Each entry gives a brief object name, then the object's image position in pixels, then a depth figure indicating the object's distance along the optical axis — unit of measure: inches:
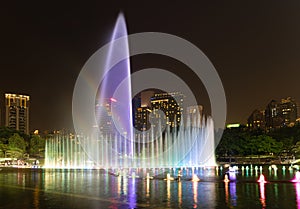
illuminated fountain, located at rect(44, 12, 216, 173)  2305.6
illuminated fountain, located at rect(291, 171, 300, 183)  962.1
